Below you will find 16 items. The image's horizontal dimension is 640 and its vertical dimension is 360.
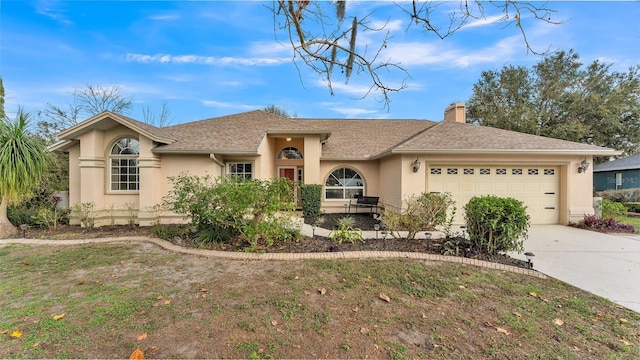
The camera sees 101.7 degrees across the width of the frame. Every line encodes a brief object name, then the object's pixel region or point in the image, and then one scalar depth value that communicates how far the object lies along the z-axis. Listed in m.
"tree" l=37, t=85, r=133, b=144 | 17.53
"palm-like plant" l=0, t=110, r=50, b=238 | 7.73
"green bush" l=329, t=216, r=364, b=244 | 6.50
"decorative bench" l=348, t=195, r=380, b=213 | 11.87
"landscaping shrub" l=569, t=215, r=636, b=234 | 8.78
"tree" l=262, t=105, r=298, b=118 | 29.52
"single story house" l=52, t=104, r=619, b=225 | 9.33
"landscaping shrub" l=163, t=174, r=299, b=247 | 6.15
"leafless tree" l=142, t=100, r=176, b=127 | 24.70
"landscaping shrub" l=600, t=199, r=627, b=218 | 10.18
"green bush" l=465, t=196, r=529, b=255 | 5.34
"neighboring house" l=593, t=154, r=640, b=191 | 19.25
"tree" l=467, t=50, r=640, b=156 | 18.97
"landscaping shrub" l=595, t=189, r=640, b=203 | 16.23
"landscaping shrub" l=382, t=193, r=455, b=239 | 6.64
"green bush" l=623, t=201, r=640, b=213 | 13.98
